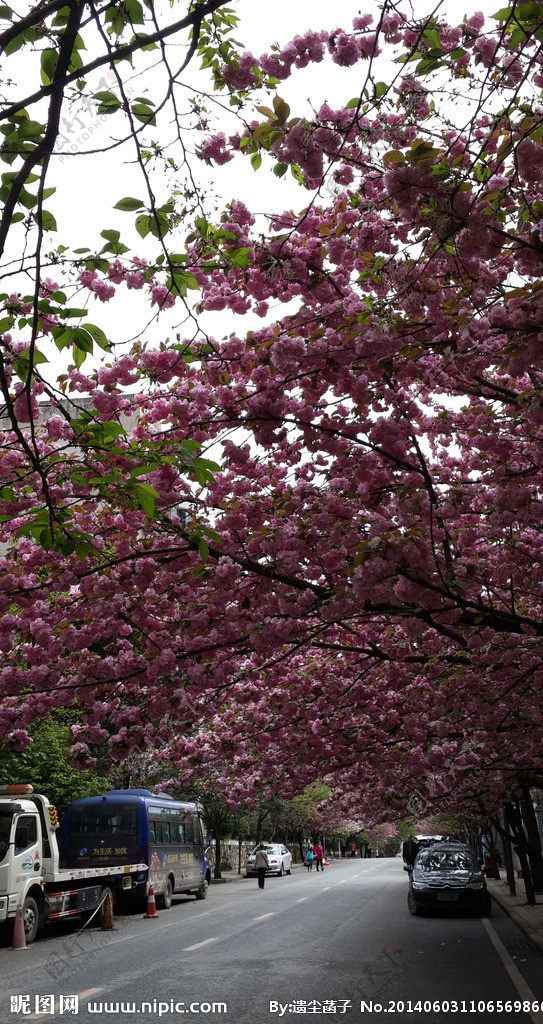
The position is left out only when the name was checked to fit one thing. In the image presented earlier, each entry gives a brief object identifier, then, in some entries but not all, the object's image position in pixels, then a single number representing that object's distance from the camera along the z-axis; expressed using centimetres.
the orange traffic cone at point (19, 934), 1331
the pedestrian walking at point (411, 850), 3391
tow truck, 1402
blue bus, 2034
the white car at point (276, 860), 3966
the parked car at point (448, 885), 1873
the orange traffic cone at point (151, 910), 1834
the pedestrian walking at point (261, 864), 2877
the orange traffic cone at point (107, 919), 1608
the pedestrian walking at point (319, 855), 4997
